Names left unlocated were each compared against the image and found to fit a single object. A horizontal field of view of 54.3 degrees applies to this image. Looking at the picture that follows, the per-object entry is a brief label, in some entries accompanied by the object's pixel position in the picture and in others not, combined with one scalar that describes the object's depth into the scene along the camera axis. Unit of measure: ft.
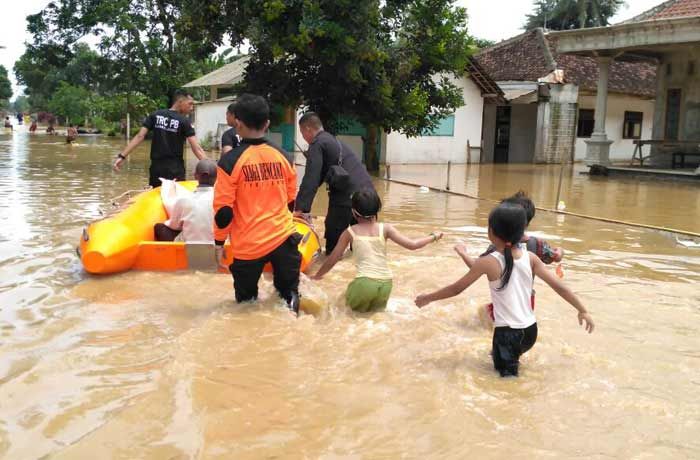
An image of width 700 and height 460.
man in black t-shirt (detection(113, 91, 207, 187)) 23.38
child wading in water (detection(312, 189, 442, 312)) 15.19
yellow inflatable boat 18.62
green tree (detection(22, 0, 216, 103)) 82.84
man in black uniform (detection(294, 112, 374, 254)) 19.85
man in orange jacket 13.78
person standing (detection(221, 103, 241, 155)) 24.37
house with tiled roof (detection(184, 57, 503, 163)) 75.82
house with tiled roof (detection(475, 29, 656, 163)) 80.74
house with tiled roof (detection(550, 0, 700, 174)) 54.24
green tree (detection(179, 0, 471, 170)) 43.47
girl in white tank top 11.60
